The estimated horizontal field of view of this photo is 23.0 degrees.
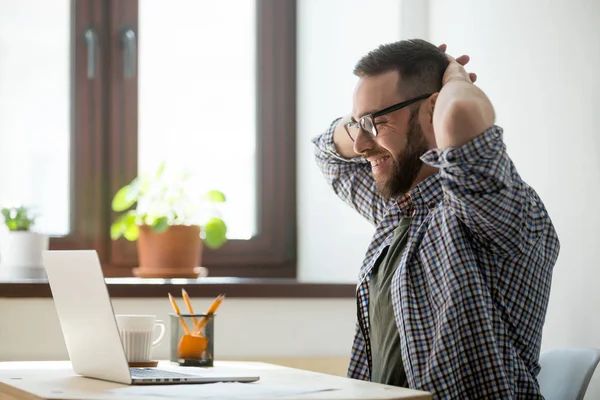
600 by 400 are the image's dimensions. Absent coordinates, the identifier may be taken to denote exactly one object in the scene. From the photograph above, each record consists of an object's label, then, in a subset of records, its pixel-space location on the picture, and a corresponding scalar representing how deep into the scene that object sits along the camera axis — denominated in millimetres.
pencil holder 2877
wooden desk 2355
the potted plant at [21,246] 3658
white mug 2834
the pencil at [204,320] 2912
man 2601
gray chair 2634
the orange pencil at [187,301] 2988
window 3867
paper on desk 2355
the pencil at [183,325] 2925
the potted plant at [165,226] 3775
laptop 2493
